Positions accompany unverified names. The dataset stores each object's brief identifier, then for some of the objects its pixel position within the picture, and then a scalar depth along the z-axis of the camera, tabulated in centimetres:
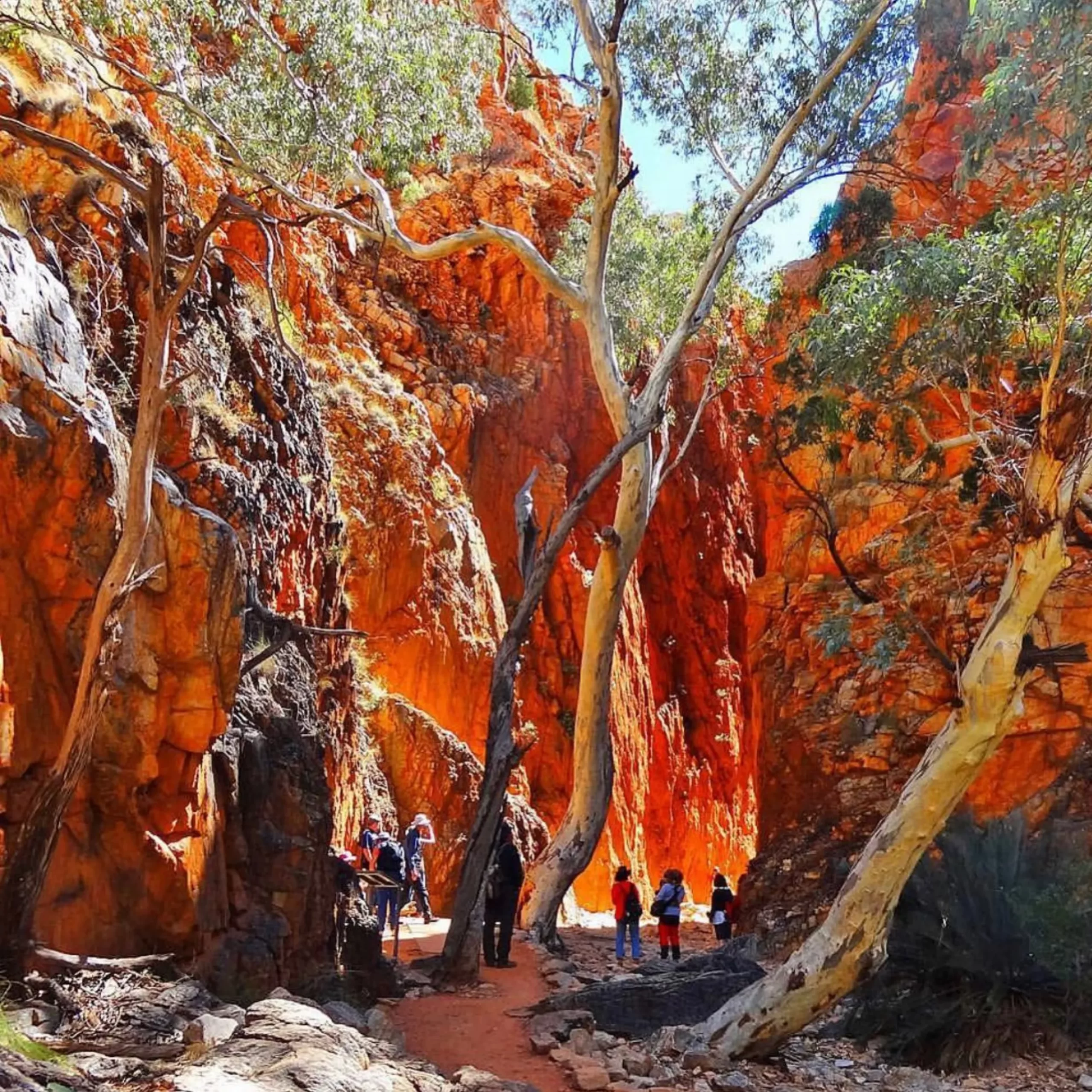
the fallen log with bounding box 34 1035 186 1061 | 480
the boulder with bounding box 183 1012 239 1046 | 505
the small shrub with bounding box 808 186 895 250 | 1548
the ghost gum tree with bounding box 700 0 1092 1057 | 712
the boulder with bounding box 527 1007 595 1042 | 726
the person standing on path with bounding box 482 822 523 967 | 1041
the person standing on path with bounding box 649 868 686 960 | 1223
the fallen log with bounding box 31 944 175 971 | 599
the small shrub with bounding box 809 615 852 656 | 1329
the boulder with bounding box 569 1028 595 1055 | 681
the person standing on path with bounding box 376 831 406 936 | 1193
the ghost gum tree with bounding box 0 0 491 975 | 640
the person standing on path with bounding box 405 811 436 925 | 1358
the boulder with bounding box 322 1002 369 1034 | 668
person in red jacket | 1213
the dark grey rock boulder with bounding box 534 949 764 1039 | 768
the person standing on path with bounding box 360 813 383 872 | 1318
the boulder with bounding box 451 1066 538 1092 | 558
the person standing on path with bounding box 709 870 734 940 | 1521
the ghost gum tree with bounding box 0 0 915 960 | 1184
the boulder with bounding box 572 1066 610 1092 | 611
